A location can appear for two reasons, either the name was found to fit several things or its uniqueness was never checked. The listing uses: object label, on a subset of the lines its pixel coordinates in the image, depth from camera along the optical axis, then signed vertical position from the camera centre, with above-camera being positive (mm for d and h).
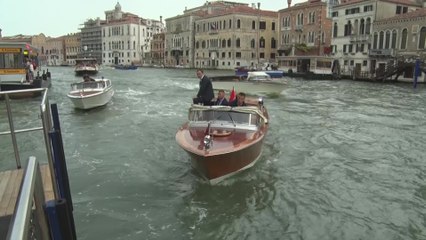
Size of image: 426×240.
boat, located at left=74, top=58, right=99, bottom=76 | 46038 -2124
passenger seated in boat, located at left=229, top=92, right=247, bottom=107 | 9188 -1196
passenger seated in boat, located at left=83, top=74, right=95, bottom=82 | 17988 -1309
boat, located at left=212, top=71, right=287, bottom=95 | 24000 -2150
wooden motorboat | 7256 -1754
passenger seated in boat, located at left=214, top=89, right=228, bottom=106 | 9191 -1139
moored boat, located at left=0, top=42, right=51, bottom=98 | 21219 -785
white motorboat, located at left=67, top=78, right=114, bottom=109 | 16484 -1844
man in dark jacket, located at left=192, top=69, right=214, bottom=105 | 9602 -1022
